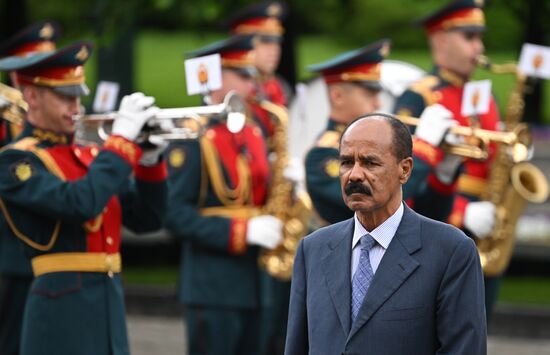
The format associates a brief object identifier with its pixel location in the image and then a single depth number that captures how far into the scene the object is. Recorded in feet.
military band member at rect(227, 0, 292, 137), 72.59
